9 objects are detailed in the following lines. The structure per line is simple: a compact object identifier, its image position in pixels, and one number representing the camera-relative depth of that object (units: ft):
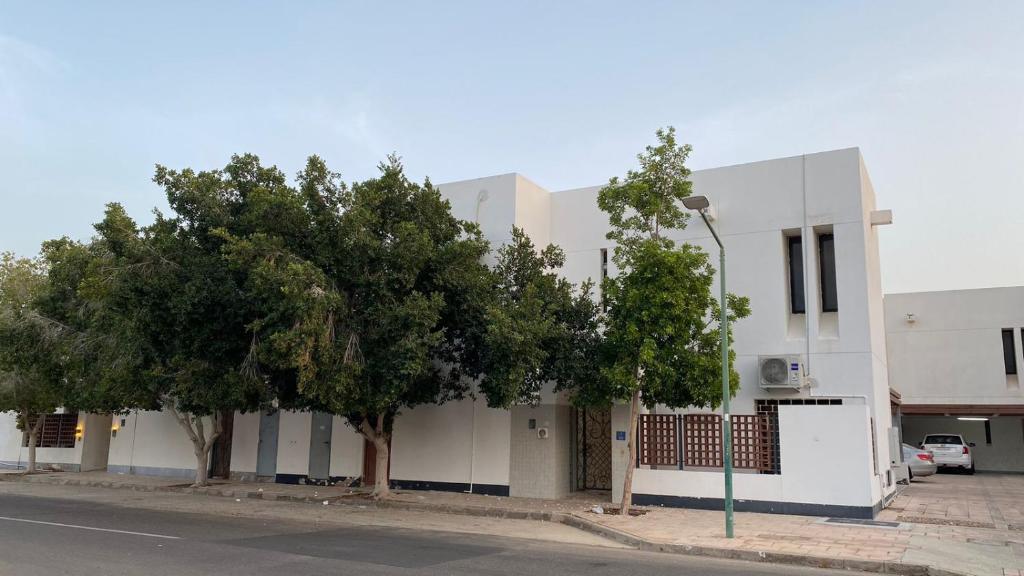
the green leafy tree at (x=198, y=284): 50.19
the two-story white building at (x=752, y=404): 50.67
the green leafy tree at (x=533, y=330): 49.47
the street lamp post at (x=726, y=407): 40.68
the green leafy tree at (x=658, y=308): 49.19
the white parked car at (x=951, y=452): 100.83
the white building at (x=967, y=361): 99.35
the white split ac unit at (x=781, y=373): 55.01
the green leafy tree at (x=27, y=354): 69.36
